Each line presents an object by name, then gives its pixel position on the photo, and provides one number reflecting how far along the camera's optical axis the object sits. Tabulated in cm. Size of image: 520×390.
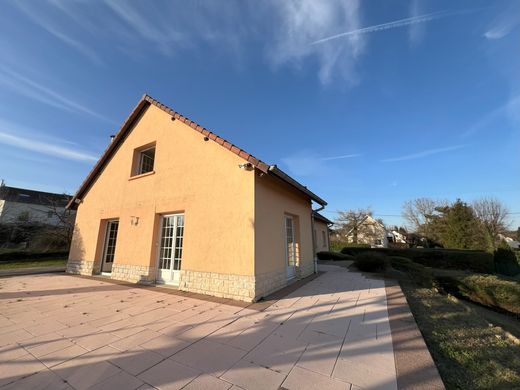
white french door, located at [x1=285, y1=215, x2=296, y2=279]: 736
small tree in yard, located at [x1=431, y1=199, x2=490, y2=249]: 2006
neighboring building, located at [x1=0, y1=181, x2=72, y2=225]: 2067
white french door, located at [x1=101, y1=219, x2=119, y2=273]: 888
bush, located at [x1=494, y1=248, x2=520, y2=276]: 1391
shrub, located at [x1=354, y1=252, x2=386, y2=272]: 941
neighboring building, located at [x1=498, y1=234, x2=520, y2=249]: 3538
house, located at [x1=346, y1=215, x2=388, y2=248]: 3086
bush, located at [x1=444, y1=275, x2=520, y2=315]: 655
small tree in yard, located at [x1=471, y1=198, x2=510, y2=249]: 2420
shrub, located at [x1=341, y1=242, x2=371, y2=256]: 2041
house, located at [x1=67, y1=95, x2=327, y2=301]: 546
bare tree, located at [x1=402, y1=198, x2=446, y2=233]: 3079
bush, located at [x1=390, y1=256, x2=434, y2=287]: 777
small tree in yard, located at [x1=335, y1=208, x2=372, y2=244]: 3090
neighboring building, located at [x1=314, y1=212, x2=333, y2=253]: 1714
